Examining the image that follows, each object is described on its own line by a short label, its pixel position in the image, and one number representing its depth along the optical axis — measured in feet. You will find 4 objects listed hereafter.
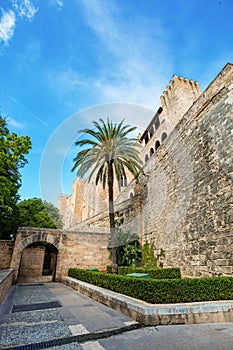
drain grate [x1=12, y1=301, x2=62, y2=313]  14.53
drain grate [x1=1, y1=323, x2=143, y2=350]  7.70
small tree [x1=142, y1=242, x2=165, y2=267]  31.48
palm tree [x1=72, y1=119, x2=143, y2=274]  32.22
